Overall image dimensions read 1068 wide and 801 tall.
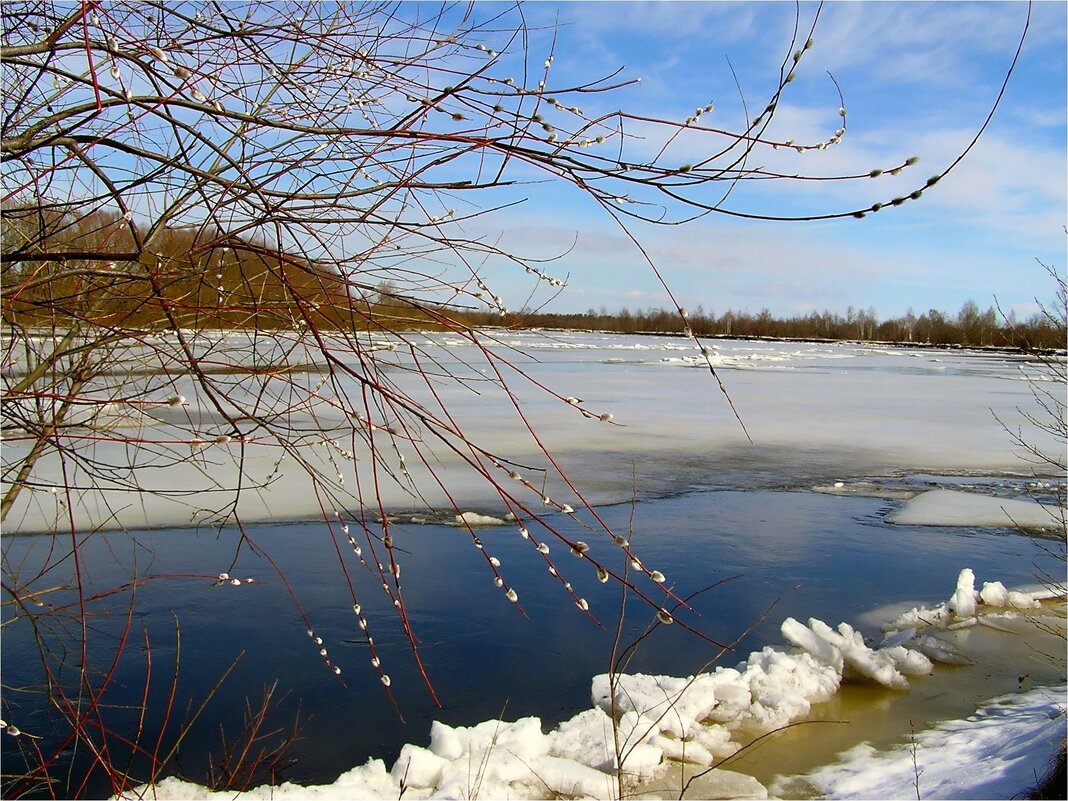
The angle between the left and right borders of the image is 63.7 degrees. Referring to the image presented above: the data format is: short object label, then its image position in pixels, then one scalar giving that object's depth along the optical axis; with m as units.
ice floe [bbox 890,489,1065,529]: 8.81
